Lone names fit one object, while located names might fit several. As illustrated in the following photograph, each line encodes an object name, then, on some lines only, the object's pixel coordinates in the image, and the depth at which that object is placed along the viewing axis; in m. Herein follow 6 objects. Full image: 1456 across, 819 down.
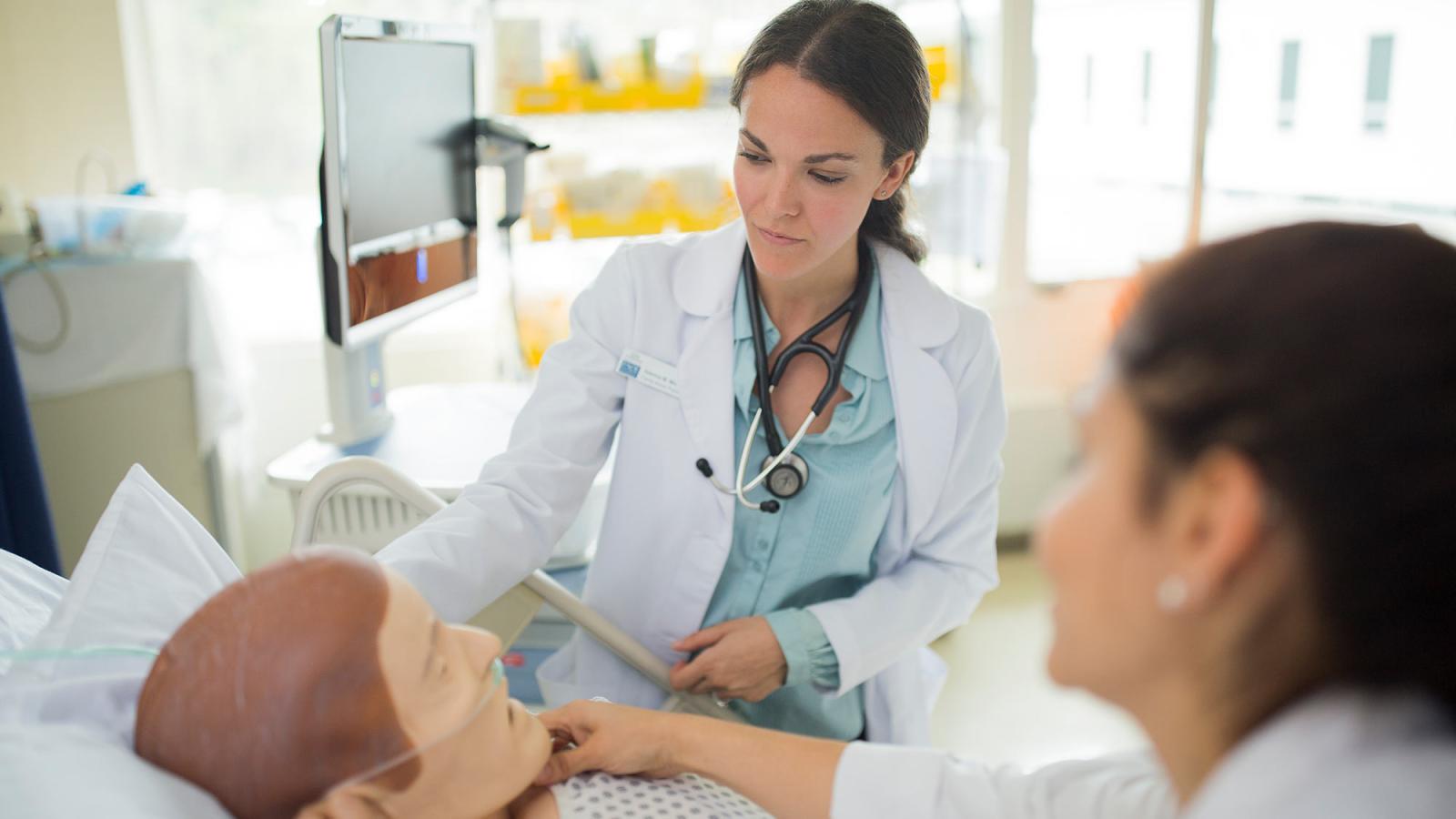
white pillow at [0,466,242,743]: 0.84
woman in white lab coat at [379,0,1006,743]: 1.37
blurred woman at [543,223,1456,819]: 0.53
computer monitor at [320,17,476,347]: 1.75
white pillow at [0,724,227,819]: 0.72
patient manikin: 0.78
